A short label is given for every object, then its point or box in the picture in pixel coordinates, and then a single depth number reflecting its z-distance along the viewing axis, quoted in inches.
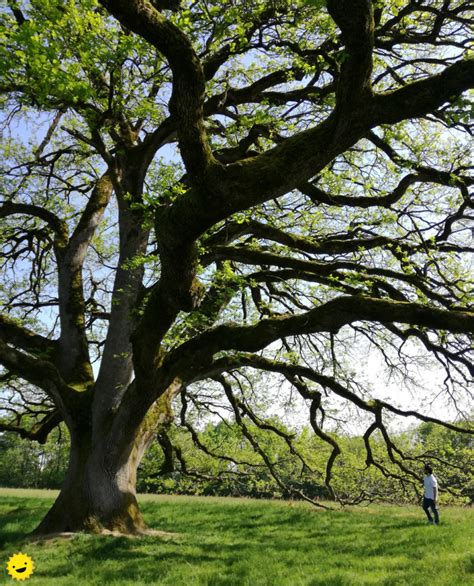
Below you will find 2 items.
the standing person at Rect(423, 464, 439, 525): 431.5
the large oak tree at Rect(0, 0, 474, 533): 193.9
